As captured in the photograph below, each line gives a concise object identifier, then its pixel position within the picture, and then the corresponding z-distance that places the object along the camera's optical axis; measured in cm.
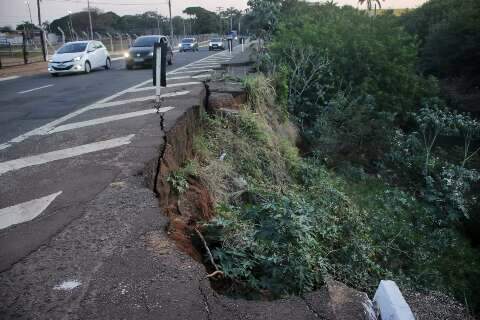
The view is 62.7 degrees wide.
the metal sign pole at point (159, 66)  652
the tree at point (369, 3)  3978
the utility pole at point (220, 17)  8649
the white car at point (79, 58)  1603
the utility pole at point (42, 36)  2428
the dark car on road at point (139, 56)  1761
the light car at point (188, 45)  3806
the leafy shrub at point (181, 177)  417
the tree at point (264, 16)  1345
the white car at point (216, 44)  3684
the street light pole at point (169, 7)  5617
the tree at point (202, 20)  9306
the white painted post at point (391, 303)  205
